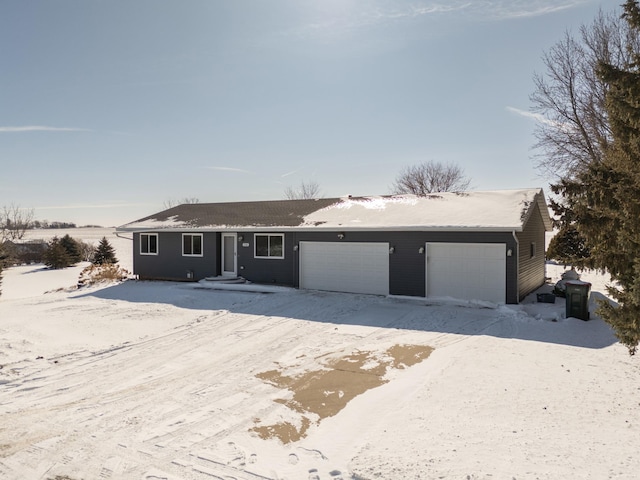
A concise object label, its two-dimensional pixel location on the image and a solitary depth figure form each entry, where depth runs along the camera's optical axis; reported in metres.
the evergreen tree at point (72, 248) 32.53
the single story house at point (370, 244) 12.25
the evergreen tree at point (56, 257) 30.08
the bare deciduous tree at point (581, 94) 17.70
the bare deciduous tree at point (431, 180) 41.75
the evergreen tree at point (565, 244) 21.31
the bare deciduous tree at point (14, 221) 40.84
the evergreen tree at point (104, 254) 31.23
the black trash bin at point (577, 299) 9.66
